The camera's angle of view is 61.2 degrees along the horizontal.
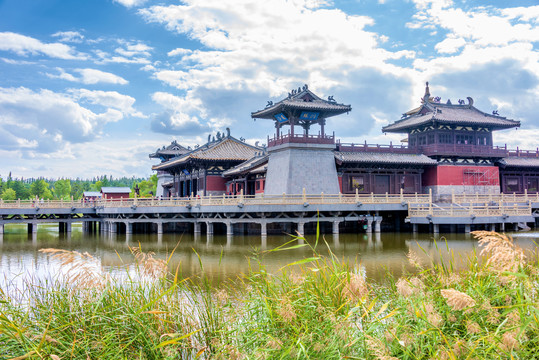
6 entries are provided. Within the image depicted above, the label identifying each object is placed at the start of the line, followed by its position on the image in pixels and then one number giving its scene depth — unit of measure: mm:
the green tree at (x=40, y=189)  84062
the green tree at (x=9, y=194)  81312
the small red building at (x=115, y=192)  61709
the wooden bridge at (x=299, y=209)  29641
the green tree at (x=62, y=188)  97188
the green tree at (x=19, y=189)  89050
